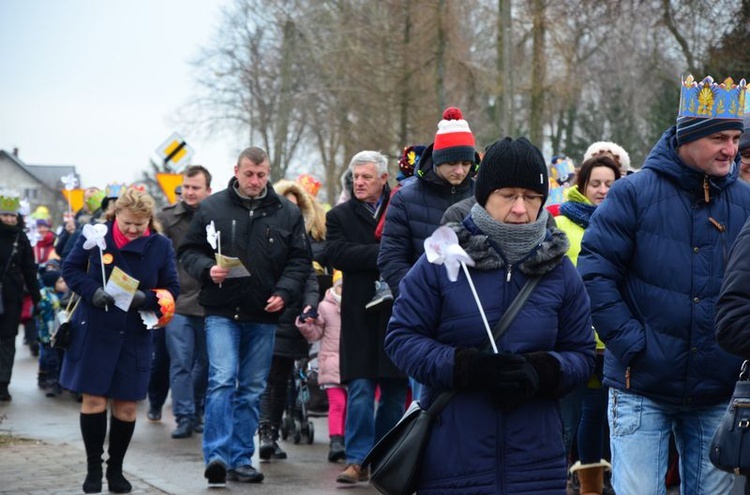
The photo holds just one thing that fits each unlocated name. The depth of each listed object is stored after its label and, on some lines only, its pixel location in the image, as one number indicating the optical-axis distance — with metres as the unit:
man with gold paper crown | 10.08
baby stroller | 21.04
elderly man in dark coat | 17.27
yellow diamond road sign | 45.75
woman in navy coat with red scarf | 16.23
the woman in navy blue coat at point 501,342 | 8.72
